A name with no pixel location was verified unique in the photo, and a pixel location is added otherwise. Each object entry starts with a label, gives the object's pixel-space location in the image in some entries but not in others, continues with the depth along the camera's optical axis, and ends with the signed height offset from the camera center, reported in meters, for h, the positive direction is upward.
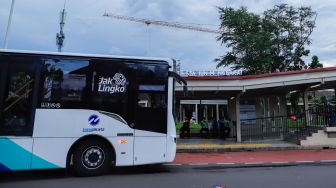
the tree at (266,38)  39.44 +11.07
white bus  8.29 +0.45
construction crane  82.50 +25.94
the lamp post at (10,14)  17.46 +5.82
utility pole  24.58 +6.56
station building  15.92 +1.88
